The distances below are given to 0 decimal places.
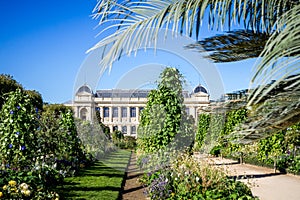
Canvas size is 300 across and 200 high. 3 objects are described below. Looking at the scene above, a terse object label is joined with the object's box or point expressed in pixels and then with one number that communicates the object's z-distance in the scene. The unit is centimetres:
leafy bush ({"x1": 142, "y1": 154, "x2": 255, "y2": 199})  501
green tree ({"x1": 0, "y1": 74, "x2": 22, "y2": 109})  2059
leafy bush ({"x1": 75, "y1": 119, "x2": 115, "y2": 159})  1530
